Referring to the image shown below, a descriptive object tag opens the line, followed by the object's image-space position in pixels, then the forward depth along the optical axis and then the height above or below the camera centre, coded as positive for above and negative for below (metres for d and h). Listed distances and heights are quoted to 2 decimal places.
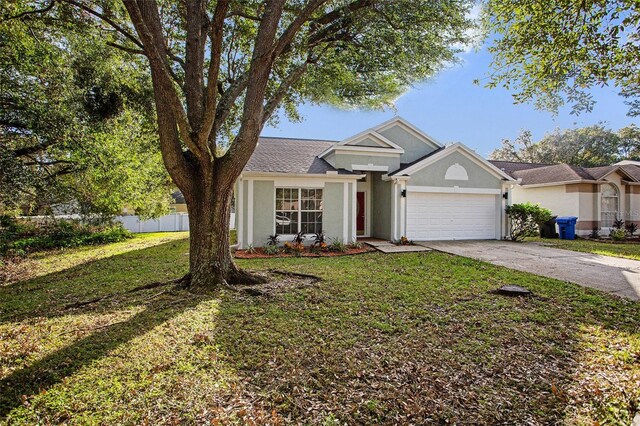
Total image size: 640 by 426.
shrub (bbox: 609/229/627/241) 15.49 -0.95
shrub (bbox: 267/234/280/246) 11.54 -0.99
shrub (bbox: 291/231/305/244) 11.70 -0.90
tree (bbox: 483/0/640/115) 5.46 +3.15
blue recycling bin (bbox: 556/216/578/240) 15.42 -0.58
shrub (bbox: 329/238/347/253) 11.62 -1.22
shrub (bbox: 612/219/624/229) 16.73 -0.45
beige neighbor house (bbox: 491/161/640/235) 16.39 +1.21
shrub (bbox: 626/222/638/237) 16.65 -0.66
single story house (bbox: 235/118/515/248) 11.73 +0.98
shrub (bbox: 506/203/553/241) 14.18 -0.14
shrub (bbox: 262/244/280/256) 10.99 -1.27
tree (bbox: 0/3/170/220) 8.10 +2.89
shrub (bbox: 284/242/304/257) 11.18 -1.25
